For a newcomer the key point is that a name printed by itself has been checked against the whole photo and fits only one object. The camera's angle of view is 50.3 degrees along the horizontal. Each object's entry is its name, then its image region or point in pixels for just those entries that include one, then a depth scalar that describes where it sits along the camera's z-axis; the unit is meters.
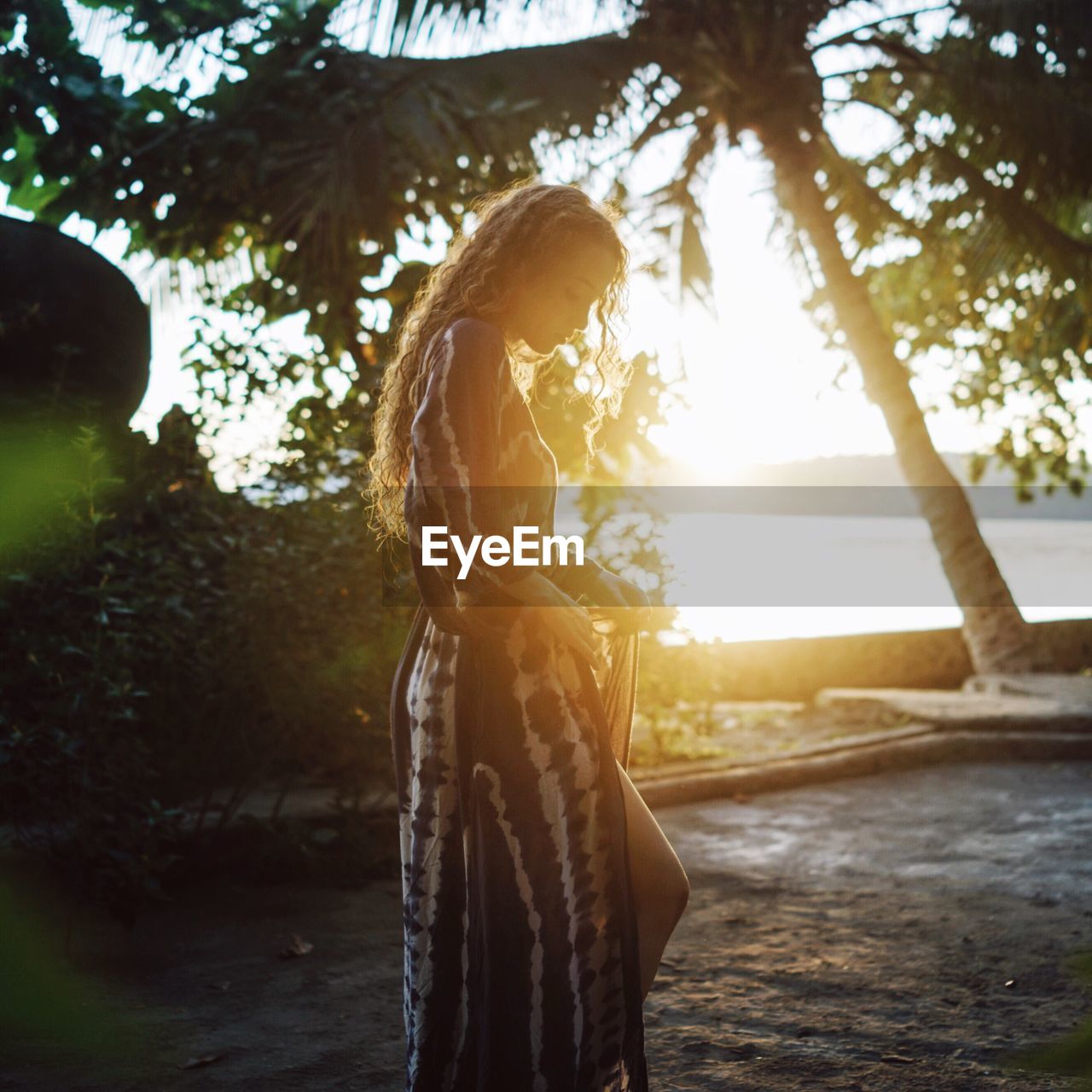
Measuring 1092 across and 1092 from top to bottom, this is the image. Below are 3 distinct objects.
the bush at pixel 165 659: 3.93
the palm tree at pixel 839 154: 8.51
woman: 2.06
